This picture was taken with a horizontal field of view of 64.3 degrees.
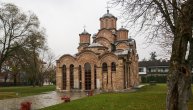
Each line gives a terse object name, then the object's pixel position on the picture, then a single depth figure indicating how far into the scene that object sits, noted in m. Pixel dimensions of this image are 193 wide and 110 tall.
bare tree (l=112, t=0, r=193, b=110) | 5.20
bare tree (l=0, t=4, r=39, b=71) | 22.14
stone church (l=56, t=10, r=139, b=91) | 22.60
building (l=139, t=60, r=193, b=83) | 45.87
